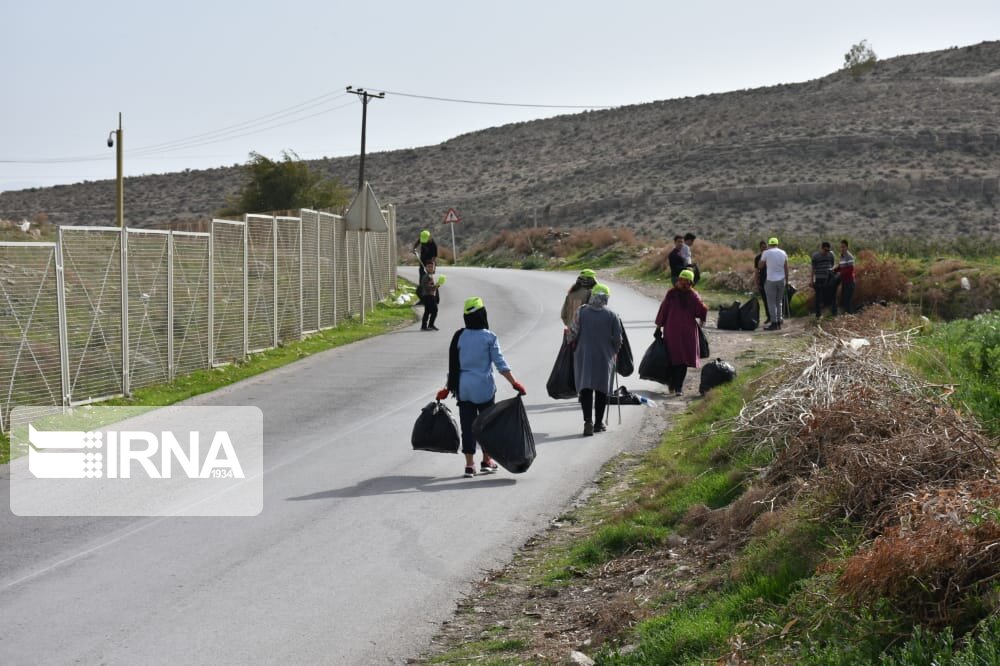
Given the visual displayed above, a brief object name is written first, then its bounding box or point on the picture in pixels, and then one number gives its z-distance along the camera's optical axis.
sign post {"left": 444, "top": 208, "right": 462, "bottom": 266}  48.94
